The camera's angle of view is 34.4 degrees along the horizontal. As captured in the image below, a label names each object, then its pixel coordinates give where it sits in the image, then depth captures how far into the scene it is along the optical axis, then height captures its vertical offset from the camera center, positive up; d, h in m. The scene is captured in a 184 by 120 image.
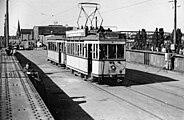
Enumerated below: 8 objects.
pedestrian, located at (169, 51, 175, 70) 23.08 -1.11
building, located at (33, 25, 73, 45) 122.50 +7.16
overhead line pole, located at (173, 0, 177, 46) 27.42 +2.80
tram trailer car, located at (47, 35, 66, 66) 23.10 -0.35
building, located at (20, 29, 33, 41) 139.65 +5.60
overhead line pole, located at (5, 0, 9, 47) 28.62 +1.08
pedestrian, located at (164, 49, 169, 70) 23.12 -1.23
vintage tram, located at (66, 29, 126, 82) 14.61 -0.47
